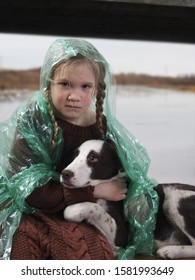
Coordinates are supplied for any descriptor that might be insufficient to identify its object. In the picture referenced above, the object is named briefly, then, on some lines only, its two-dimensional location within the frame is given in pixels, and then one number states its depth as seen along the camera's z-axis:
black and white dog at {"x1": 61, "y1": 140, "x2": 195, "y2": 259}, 1.12
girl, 1.08
